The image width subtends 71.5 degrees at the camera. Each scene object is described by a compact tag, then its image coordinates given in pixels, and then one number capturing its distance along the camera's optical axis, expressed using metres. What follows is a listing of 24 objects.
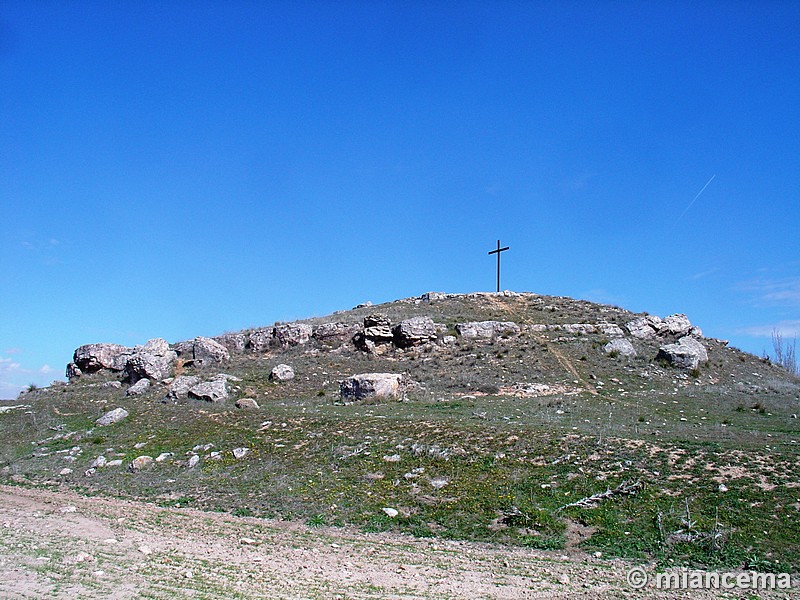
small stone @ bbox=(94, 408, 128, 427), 26.05
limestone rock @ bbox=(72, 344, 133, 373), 42.66
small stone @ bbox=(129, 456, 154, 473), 20.12
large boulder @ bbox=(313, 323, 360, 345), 43.53
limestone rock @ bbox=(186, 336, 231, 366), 41.22
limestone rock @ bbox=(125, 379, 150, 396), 33.78
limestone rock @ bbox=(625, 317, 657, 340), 44.72
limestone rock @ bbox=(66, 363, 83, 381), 42.69
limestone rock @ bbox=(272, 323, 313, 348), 44.03
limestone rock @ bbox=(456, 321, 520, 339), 43.34
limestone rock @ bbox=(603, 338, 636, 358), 39.66
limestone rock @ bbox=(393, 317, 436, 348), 42.03
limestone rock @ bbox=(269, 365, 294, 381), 35.31
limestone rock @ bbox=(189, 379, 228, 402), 29.95
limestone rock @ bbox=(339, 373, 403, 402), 30.06
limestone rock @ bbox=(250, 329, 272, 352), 44.25
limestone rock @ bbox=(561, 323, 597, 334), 44.62
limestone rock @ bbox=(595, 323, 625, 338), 44.12
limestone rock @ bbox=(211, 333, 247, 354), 44.84
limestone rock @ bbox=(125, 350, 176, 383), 36.59
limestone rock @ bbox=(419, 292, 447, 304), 55.62
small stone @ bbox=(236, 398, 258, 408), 28.23
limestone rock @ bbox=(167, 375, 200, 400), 30.62
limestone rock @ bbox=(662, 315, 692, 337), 45.88
